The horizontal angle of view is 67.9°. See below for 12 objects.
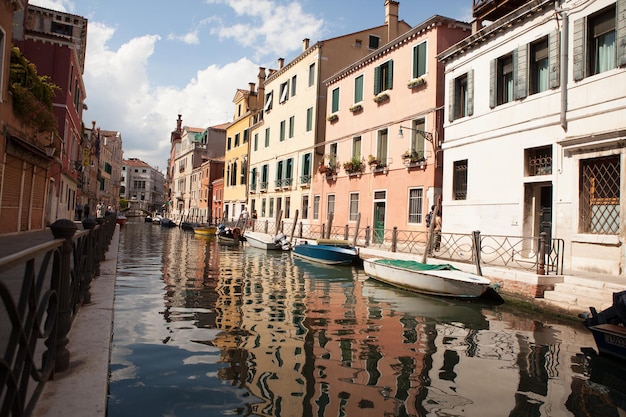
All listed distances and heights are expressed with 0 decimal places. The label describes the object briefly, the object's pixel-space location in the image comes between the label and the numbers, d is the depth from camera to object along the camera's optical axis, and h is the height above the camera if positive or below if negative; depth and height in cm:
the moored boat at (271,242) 2100 -83
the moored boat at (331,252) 1577 -91
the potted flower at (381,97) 1891 +539
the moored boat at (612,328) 553 -112
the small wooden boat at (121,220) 3417 -18
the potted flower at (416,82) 1675 +540
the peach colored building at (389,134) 1631 +390
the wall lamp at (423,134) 1614 +343
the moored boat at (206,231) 3066 -64
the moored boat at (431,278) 960 -106
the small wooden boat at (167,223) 4569 -34
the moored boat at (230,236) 2655 -81
